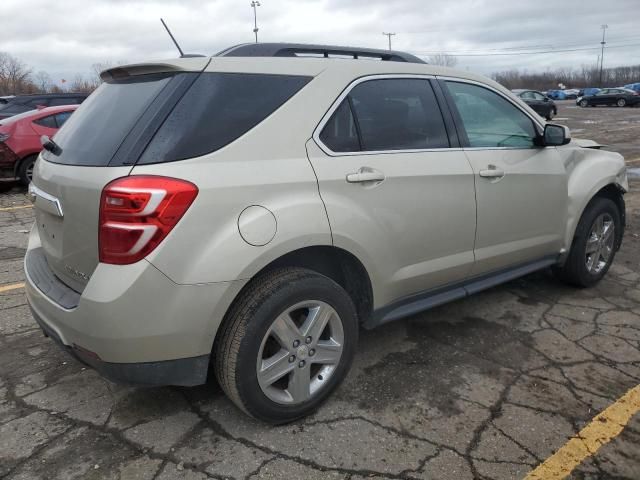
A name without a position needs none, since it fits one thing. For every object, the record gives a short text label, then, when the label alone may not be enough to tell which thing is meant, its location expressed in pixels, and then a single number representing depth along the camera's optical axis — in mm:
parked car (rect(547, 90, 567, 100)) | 61094
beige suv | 2195
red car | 8953
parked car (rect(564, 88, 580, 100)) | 61562
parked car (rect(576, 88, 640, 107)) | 39344
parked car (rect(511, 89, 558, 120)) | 28953
